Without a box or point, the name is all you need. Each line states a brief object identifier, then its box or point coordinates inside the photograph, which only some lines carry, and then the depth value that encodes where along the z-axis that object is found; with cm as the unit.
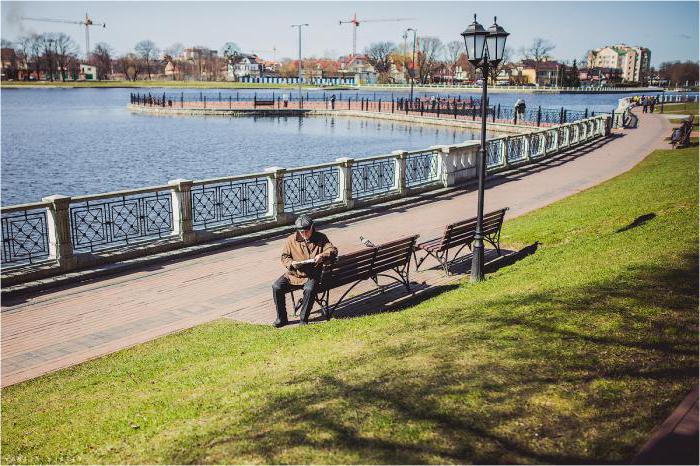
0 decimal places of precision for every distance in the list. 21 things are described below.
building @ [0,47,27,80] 15638
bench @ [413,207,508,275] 1099
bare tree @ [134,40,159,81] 19775
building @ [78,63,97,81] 18900
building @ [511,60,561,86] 17224
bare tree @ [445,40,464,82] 18712
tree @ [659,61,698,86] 16000
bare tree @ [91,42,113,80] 18900
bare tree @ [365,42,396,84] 19138
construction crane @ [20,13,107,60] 18978
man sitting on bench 874
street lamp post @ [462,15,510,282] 1077
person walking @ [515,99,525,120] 4797
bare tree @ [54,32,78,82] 16540
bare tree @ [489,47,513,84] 17190
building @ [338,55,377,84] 19235
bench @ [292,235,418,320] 885
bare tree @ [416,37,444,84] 16162
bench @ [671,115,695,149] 2853
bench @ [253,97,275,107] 7750
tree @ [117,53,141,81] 18375
